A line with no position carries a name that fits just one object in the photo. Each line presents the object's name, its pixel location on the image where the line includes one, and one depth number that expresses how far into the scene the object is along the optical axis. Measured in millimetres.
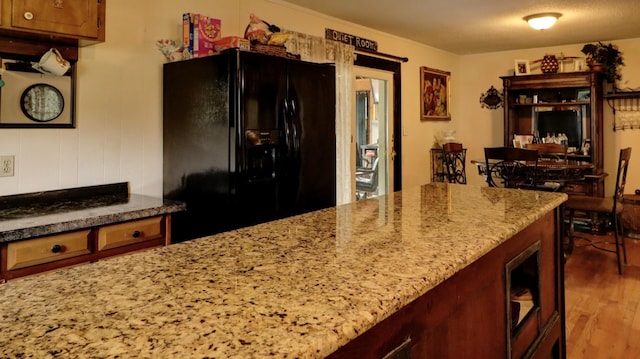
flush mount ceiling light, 4152
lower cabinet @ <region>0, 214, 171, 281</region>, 1846
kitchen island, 618
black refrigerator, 2584
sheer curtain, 4152
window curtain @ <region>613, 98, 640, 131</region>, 5359
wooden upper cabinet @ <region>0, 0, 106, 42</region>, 2072
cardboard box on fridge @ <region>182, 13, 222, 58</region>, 2867
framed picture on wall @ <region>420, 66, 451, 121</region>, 5730
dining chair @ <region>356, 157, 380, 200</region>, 4953
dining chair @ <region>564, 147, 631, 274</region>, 3745
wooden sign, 4262
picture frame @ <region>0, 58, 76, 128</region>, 2314
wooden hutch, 5238
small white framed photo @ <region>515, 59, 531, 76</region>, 5719
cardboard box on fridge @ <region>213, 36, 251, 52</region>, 2754
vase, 5492
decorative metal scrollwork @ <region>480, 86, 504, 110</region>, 6215
